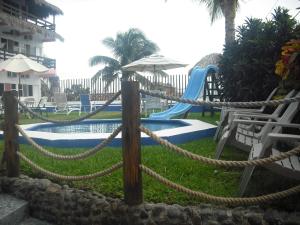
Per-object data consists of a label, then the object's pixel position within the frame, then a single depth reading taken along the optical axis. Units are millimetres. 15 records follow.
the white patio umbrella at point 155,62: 11602
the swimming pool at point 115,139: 4895
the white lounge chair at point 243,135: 3307
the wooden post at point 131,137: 2525
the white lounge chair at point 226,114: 4500
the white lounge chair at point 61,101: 14547
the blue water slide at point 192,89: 9367
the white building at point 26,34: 20984
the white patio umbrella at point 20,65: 12891
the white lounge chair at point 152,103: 10894
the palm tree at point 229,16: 12352
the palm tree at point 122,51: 26578
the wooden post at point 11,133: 3482
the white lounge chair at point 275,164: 2246
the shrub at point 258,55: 5793
